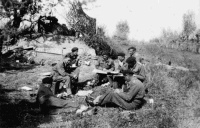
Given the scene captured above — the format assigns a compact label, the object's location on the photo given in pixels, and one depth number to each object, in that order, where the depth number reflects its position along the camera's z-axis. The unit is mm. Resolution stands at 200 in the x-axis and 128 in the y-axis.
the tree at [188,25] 29328
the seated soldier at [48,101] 6082
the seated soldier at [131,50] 9246
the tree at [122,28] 38494
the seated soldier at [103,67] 9359
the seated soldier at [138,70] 7693
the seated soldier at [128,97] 6105
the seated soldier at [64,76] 7840
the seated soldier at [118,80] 8598
